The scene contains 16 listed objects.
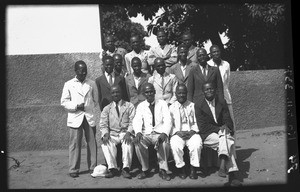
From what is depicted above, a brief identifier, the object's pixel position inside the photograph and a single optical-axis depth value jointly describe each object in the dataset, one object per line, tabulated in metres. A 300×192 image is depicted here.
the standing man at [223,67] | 6.02
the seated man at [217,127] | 5.58
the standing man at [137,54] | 6.13
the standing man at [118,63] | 6.02
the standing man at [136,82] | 5.92
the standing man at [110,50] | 6.21
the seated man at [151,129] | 5.59
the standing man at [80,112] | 5.88
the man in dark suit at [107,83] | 5.95
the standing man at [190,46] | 6.09
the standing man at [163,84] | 5.90
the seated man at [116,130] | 5.62
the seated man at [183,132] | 5.57
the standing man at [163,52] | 6.13
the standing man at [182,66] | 5.98
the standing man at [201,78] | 5.87
